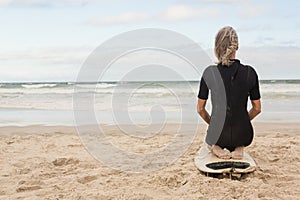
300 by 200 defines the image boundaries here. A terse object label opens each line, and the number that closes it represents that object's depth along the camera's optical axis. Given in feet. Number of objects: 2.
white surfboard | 12.81
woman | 13.30
